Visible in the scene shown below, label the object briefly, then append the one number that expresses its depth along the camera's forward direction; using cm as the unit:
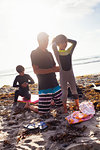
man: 418
